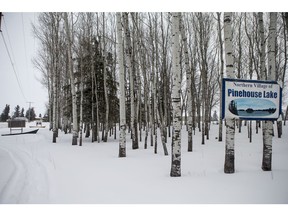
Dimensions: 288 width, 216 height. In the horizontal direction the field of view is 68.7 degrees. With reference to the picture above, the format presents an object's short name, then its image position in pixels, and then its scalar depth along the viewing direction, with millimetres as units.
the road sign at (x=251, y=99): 5098
